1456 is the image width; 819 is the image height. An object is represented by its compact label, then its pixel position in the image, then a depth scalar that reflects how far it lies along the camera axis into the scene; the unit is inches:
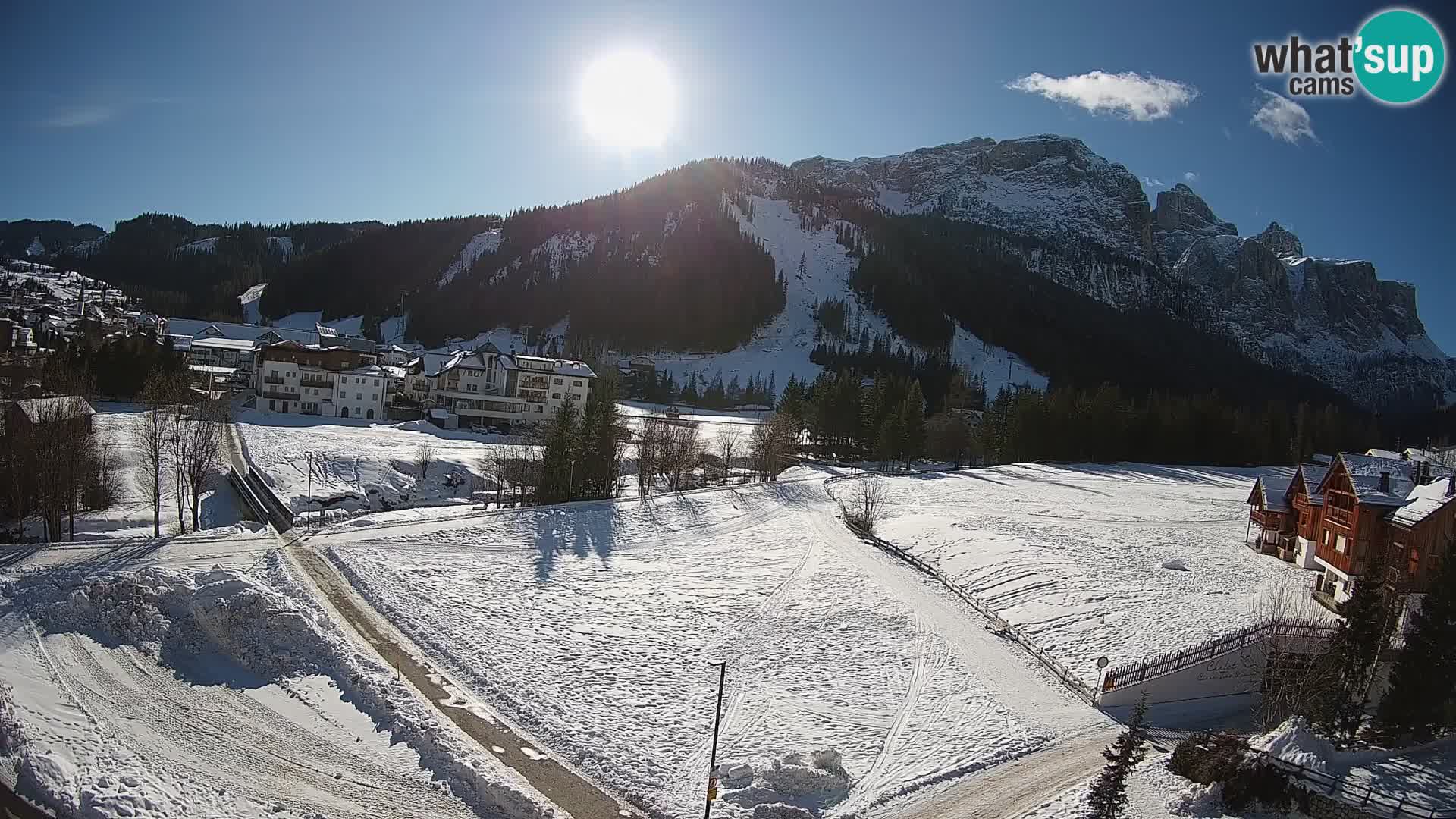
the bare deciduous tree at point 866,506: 1814.7
